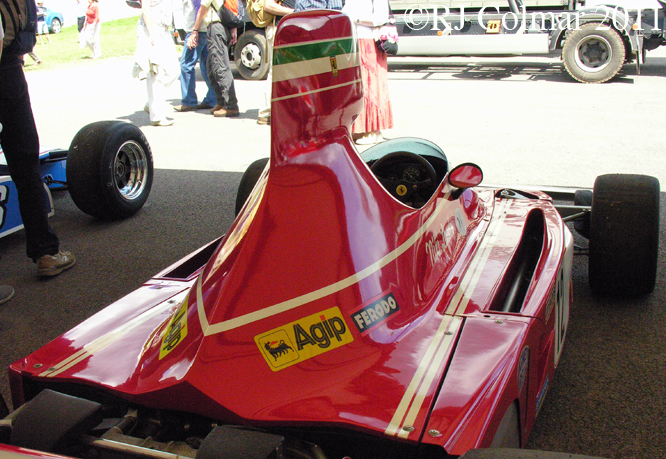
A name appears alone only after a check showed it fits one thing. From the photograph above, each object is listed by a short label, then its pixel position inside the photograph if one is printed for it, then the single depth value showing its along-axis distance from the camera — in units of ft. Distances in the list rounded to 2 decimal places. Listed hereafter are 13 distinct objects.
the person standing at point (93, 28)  54.65
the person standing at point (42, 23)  76.62
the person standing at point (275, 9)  21.01
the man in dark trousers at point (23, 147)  10.89
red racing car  4.99
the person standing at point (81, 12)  63.05
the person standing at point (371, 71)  19.69
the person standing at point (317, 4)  19.84
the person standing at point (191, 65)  27.76
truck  31.24
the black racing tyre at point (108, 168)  13.74
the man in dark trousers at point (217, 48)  25.75
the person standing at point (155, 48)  22.90
